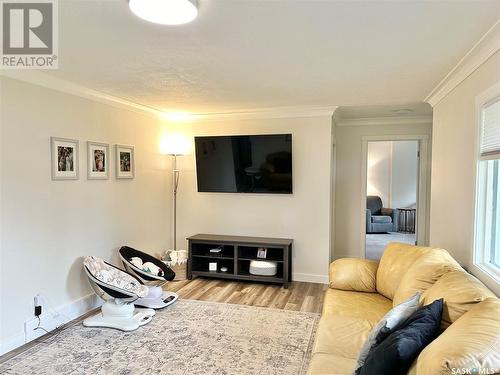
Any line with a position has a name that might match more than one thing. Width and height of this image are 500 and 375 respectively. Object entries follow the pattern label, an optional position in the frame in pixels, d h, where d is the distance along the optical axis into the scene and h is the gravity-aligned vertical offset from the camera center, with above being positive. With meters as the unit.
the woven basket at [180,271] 4.76 -1.33
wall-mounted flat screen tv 4.58 +0.17
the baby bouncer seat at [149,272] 3.72 -1.10
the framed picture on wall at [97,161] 3.64 +0.16
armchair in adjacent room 8.90 -1.06
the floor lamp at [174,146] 4.77 +0.41
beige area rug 2.55 -1.43
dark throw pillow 1.31 -0.68
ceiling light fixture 1.68 +0.84
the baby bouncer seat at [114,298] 3.16 -1.17
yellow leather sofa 1.16 -0.68
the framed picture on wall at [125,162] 4.08 +0.17
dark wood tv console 4.47 -1.09
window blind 2.25 +0.32
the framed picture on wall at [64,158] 3.20 +0.16
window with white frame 2.42 -0.20
